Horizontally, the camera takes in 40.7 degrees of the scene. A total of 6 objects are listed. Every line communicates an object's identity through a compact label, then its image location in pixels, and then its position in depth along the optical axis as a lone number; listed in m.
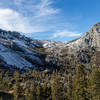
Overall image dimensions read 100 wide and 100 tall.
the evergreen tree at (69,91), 72.68
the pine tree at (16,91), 63.85
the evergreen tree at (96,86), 41.81
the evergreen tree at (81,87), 45.47
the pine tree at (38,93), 70.29
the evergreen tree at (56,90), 60.03
